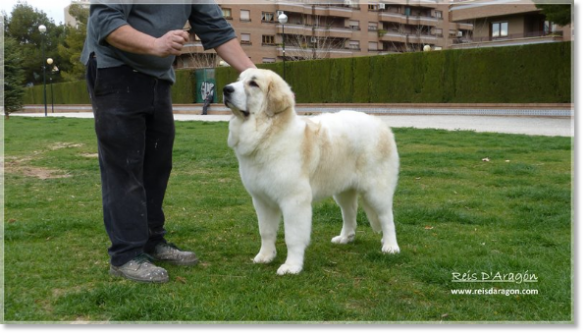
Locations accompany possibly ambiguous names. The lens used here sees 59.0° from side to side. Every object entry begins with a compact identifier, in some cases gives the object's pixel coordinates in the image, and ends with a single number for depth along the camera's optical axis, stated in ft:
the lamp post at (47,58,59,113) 113.61
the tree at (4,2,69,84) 52.40
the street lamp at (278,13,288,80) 70.08
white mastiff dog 13.09
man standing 11.67
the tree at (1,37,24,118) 72.90
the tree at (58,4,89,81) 111.57
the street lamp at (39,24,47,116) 94.14
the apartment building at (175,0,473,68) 105.09
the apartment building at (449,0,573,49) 108.17
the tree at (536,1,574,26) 62.69
